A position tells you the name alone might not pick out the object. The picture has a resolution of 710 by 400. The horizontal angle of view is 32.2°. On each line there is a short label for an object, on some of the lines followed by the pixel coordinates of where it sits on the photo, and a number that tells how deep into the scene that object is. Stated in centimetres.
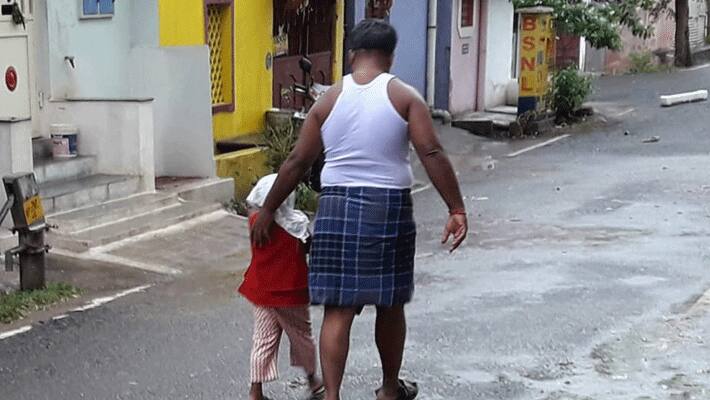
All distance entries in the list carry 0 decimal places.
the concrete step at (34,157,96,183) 1081
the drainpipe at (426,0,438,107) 2061
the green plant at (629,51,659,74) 3044
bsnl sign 2033
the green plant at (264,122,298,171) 1305
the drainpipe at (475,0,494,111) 2211
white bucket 1129
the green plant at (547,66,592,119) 2100
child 570
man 539
